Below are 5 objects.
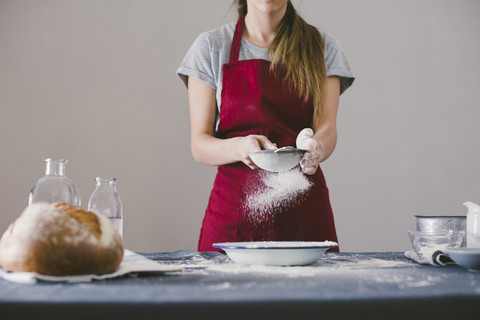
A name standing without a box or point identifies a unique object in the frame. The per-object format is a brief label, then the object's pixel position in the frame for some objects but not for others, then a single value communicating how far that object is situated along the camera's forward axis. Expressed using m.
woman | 1.49
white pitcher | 1.09
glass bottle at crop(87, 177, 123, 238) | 1.08
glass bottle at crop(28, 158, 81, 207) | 1.01
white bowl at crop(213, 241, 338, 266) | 0.89
